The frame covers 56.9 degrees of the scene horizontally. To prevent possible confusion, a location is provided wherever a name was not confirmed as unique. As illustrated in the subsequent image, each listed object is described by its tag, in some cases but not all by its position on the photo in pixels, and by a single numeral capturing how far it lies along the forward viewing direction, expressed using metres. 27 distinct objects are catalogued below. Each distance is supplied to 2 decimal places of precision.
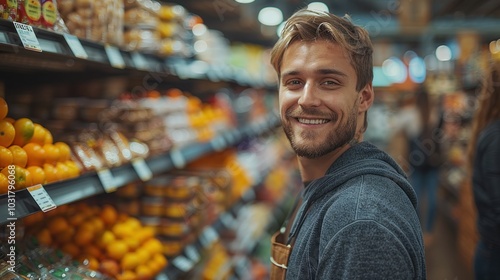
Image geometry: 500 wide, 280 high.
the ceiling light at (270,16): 4.38
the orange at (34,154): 1.38
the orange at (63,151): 1.53
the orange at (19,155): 1.30
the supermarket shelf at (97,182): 1.13
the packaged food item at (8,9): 1.18
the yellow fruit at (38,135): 1.45
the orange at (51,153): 1.44
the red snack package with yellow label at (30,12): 1.29
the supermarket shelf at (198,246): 2.15
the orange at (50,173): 1.37
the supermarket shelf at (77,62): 1.24
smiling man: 1.00
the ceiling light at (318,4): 4.84
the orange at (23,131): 1.38
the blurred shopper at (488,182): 2.42
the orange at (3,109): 1.32
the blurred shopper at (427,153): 5.17
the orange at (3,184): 1.16
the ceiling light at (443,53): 6.67
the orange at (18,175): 1.21
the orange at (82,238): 1.79
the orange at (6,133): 1.30
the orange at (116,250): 1.87
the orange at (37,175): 1.30
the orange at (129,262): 1.88
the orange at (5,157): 1.24
